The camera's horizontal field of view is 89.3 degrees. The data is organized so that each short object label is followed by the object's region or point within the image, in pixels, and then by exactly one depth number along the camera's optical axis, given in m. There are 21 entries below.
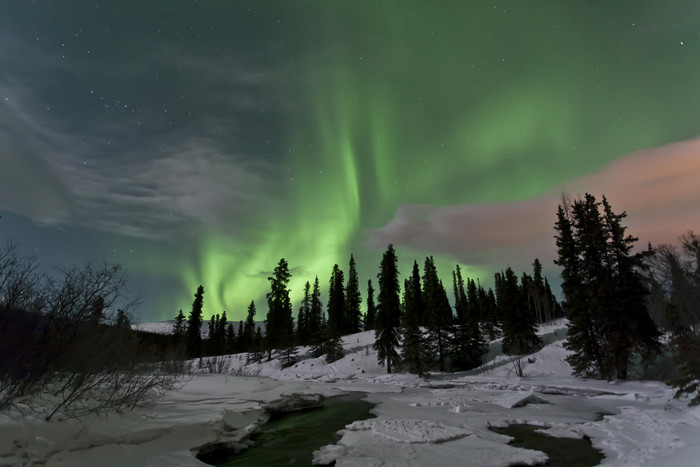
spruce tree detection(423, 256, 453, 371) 49.69
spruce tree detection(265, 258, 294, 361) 66.75
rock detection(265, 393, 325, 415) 23.52
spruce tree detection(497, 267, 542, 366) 48.19
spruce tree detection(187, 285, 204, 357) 72.56
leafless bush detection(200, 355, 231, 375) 52.99
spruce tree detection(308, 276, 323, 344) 90.12
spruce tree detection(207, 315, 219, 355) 90.56
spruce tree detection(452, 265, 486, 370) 50.09
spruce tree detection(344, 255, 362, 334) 95.14
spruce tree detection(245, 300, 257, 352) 96.38
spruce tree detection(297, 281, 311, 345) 84.69
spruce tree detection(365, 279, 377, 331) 98.44
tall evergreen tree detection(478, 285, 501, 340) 65.69
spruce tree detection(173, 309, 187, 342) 87.16
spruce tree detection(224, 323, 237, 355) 92.59
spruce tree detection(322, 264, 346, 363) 59.62
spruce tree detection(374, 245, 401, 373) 49.09
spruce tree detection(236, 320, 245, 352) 96.44
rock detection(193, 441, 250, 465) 12.77
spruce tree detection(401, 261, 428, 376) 44.78
